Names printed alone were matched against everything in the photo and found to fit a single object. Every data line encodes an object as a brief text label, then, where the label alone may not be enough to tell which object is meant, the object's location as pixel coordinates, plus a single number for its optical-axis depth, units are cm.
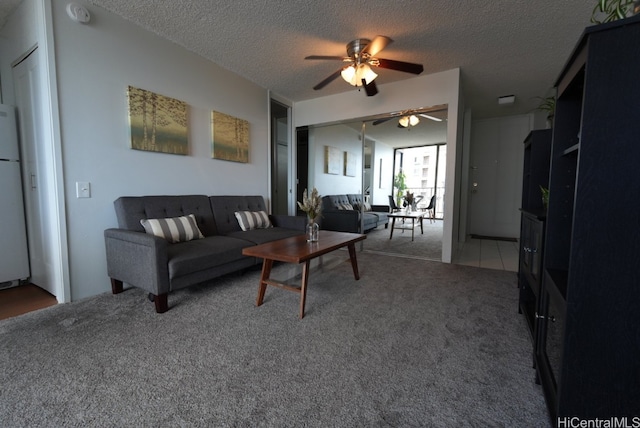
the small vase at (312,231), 254
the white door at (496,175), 520
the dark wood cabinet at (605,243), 77
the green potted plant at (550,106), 207
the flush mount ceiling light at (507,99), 423
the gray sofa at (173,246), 203
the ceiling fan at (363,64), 260
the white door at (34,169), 223
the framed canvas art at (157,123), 259
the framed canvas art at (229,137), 339
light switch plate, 227
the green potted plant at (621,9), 91
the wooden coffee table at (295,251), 199
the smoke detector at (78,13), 217
